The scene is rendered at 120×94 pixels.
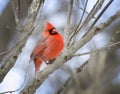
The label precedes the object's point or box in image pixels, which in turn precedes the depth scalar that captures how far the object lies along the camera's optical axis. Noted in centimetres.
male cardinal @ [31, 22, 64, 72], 828
